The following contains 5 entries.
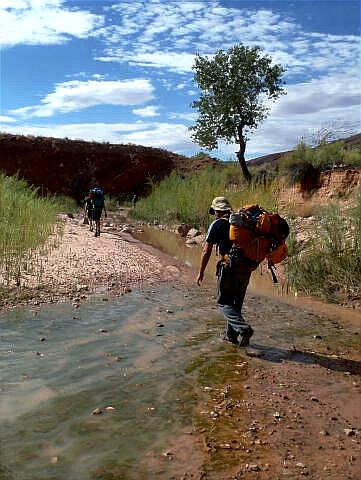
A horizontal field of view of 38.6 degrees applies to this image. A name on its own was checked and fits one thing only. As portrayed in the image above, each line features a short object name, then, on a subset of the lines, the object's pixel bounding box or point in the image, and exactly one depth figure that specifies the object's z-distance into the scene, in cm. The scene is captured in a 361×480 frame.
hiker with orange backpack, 610
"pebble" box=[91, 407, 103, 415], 446
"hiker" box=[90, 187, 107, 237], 1739
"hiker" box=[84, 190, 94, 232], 1807
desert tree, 2897
